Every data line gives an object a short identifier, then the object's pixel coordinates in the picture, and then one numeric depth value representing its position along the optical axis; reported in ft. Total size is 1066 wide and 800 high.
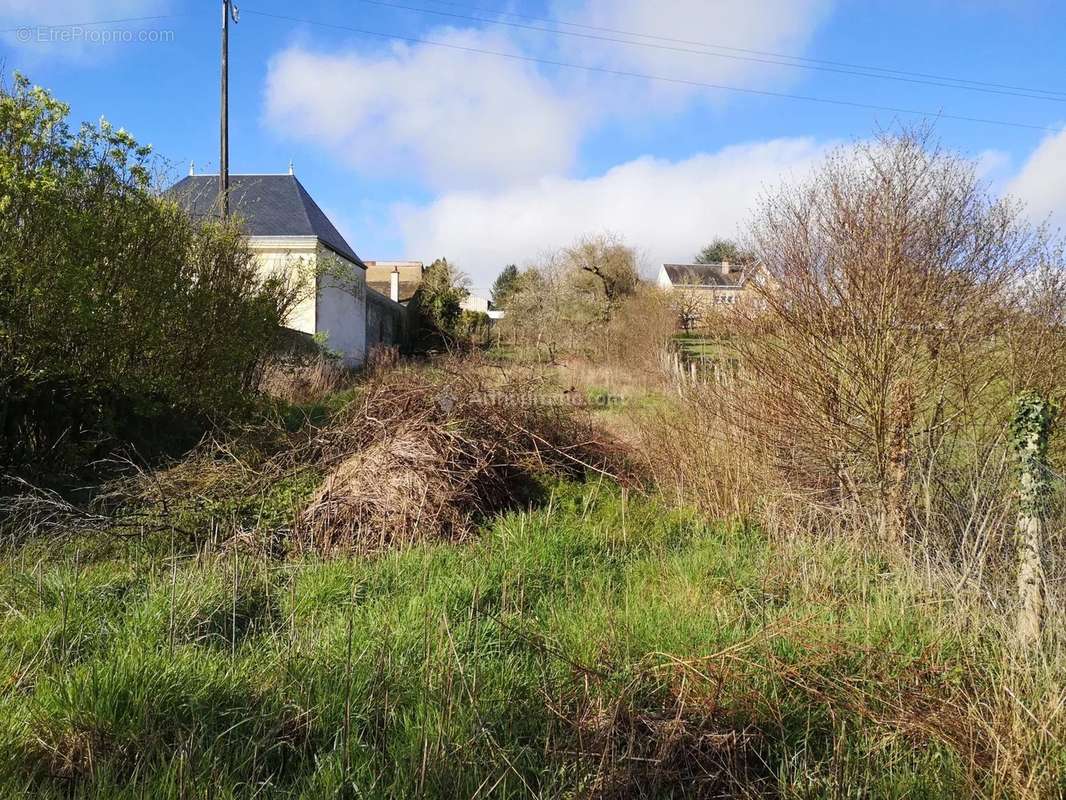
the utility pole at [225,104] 47.85
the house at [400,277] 146.30
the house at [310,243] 69.51
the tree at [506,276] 200.03
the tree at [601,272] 102.99
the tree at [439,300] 99.25
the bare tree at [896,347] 20.04
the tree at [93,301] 22.68
